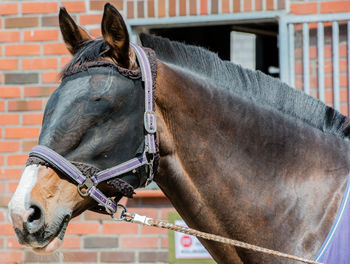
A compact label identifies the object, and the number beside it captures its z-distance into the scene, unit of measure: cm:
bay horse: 410
